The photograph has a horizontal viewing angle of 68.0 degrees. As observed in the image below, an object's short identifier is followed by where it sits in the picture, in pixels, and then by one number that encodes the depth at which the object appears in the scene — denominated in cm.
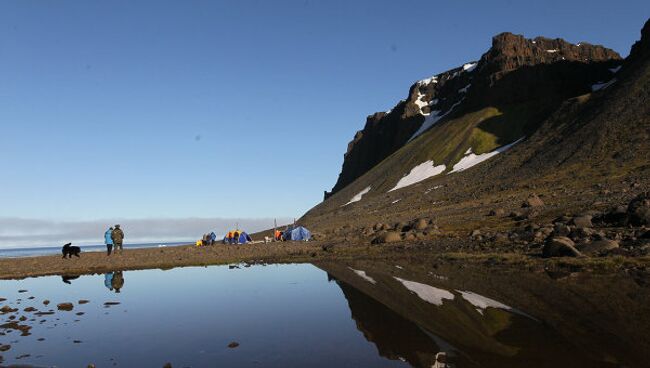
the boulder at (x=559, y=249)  2488
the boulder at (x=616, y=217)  3076
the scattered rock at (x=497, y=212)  4968
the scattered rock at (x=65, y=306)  2069
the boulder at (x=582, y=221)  3234
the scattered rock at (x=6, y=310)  1983
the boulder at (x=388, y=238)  4356
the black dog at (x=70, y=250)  4728
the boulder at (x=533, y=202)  5122
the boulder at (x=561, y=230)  2985
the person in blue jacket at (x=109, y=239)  4802
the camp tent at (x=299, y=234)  6284
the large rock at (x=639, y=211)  2909
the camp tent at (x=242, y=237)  6506
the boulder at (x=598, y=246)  2455
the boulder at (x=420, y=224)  4765
